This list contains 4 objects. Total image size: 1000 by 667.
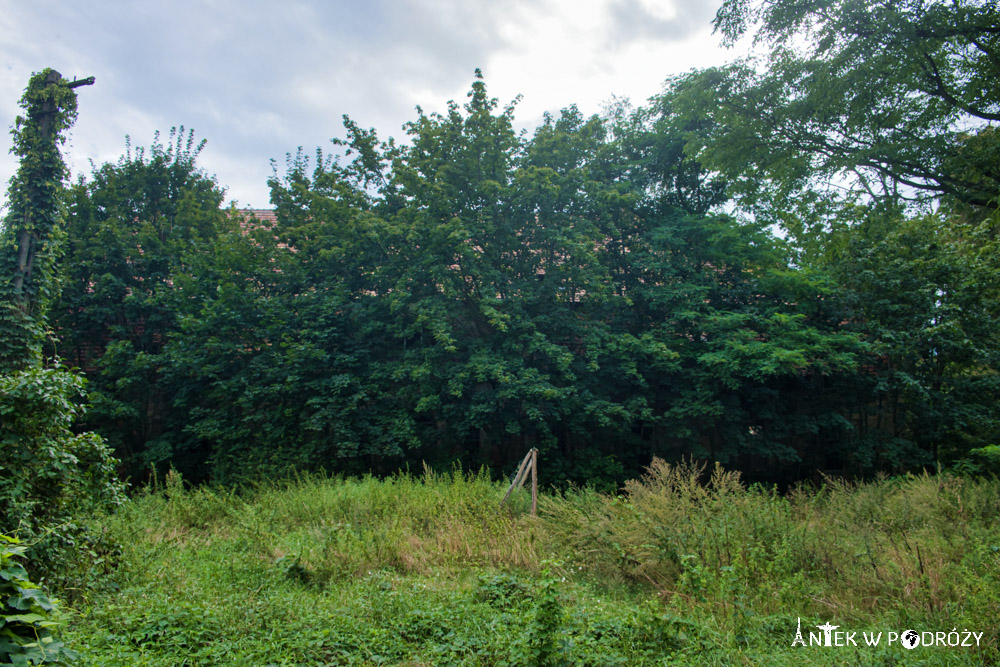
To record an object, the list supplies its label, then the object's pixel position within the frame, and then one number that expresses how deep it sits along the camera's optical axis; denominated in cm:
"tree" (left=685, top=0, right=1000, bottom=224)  697
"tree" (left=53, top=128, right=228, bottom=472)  1322
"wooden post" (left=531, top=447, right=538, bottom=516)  794
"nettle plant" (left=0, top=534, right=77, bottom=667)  234
